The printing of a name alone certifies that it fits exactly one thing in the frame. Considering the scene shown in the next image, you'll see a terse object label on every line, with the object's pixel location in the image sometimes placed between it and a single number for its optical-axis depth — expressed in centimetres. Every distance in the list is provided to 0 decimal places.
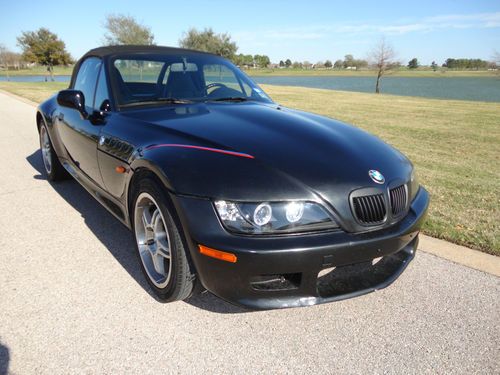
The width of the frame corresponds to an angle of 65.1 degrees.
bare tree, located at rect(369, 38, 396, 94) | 5638
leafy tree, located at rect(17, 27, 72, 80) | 4012
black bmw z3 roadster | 194
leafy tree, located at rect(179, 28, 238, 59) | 5550
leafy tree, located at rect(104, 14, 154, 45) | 4474
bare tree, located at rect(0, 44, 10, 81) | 5864
